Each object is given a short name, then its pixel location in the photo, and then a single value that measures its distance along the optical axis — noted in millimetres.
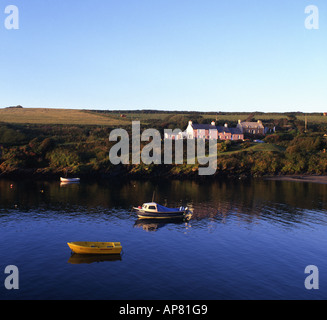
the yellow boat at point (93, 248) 46531
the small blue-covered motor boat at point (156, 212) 67062
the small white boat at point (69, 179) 112469
